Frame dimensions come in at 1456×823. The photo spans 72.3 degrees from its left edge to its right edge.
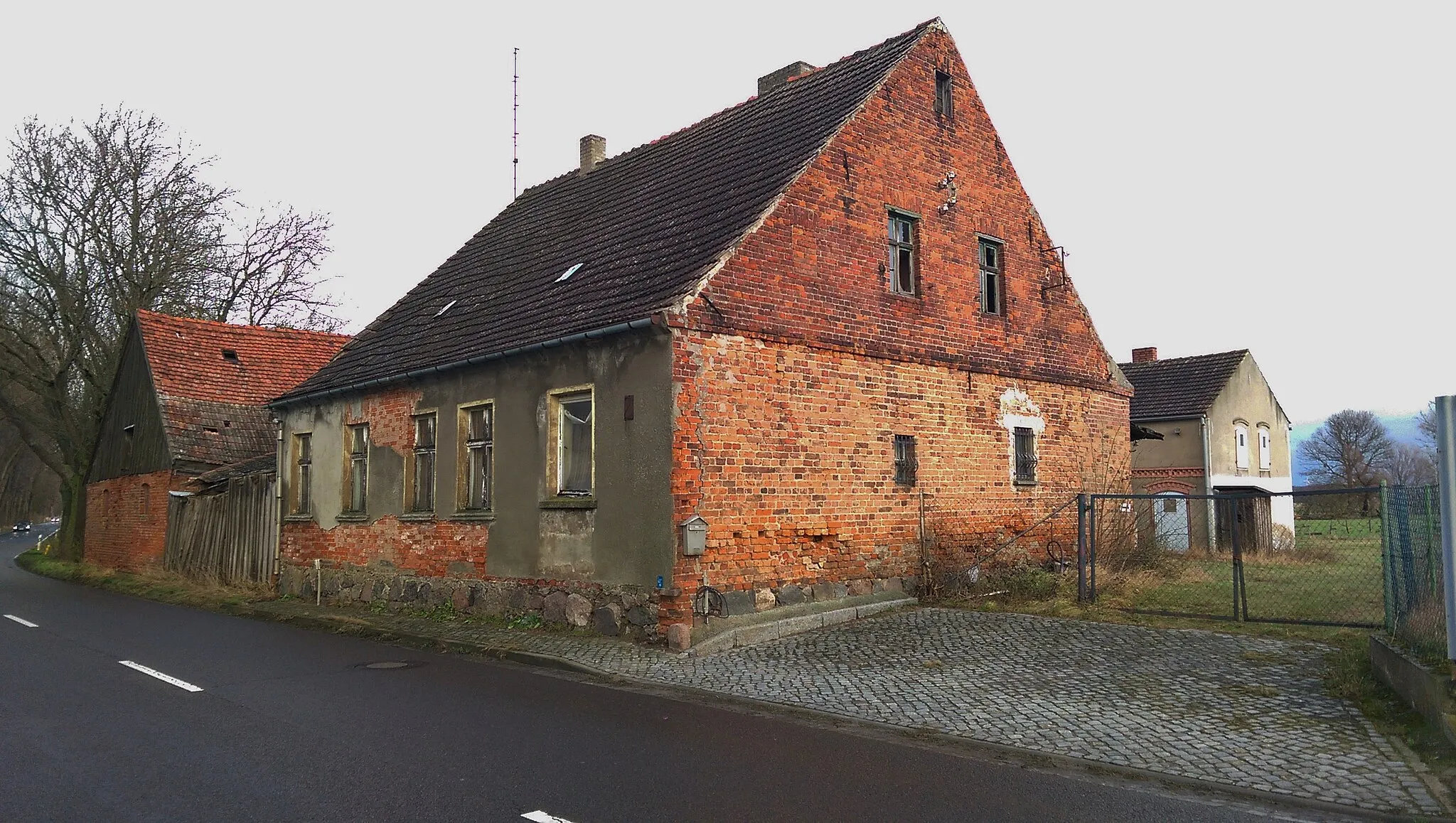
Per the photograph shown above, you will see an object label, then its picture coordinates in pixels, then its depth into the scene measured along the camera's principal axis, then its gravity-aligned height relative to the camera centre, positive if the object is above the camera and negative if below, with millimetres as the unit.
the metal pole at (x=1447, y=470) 6504 +130
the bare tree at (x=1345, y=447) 75188 +3613
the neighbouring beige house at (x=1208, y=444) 27547 +1427
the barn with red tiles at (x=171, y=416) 25656 +2352
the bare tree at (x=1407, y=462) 71938 +2240
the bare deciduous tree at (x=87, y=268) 28625 +7239
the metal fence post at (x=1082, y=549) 12727 -724
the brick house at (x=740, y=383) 11680 +1601
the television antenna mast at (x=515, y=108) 24922 +10043
